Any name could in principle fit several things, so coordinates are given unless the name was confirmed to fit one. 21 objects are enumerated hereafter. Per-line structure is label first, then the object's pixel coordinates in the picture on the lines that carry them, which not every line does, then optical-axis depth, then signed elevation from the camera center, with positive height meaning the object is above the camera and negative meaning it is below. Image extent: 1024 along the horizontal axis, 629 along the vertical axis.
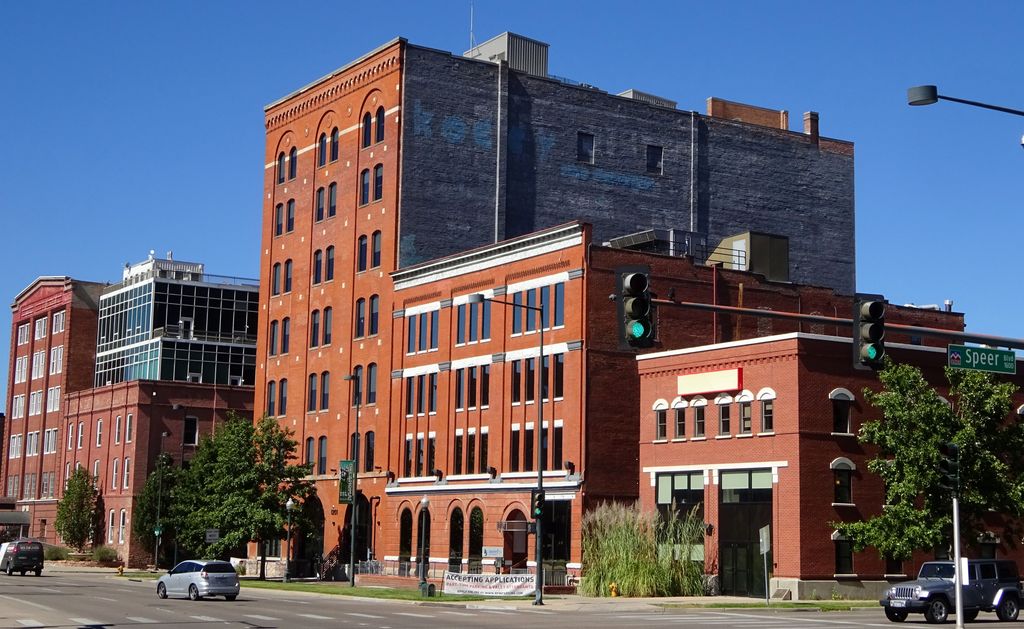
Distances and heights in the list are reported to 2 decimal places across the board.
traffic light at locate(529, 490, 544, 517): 48.62 +0.01
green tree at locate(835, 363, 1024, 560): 47.19 +2.04
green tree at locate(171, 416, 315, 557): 74.44 +0.68
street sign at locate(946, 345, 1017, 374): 25.94 +3.09
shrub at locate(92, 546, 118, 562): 98.69 -4.36
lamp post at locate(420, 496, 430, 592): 65.31 -1.13
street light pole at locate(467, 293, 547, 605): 47.66 -0.56
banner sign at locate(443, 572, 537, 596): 52.59 -3.26
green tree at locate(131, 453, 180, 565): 92.81 -0.46
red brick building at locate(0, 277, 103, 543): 117.25 +10.41
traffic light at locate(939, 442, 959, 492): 30.53 +1.15
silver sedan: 50.19 -3.15
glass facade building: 105.50 +14.07
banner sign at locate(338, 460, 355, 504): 67.38 +1.03
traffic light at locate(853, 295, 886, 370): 21.59 +2.88
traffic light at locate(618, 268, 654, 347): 20.39 +3.04
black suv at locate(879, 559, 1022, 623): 38.22 -2.33
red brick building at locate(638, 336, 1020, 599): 51.78 +2.04
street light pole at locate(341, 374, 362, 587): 73.44 +3.75
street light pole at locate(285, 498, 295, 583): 72.38 -2.69
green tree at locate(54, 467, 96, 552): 103.88 -1.35
